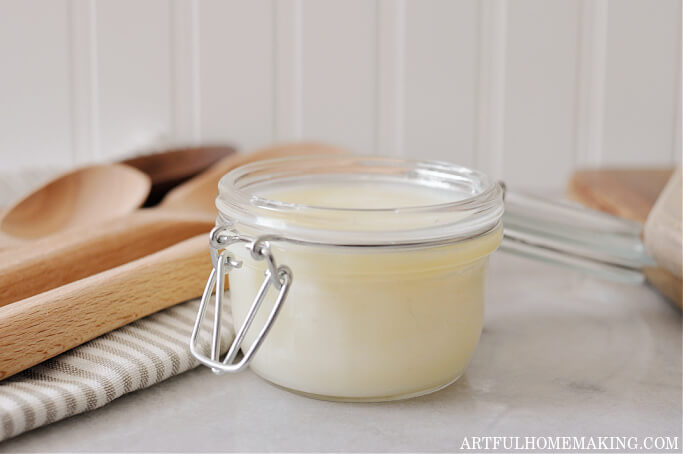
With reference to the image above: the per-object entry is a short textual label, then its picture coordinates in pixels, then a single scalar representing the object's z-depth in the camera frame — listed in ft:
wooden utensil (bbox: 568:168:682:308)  2.01
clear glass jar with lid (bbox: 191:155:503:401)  1.55
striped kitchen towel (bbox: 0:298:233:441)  1.53
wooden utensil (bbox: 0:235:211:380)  1.58
